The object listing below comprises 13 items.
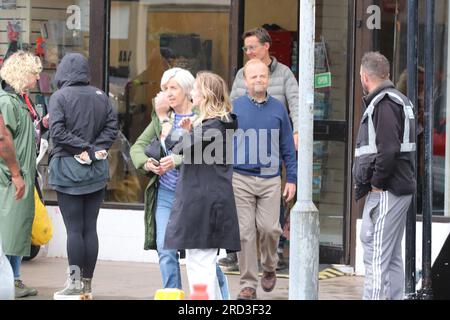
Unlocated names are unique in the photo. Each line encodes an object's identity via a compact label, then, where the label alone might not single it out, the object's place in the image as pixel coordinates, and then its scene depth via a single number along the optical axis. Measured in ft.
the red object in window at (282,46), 79.05
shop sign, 73.77
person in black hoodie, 61.31
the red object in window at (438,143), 70.90
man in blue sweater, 61.36
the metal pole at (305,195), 55.77
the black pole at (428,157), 59.06
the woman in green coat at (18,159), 62.75
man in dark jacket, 55.77
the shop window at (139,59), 77.56
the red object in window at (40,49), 79.87
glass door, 73.56
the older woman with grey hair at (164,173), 57.52
